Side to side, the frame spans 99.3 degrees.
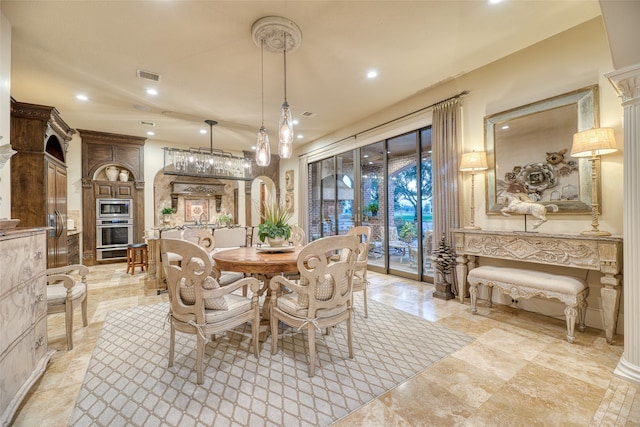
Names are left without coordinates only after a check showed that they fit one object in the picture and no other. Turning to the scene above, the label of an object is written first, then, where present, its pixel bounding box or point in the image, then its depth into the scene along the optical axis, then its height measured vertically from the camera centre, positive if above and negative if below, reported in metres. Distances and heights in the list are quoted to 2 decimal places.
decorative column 1.86 -0.03
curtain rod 3.70 +1.63
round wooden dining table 2.17 -0.38
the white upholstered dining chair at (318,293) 1.92 -0.58
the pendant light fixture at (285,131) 2.73 +0.88
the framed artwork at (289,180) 7.81 +1.03
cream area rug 1.58 -1.14
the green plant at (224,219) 6.29 -0.05
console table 2.33 -0.40
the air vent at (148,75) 3.41 +1.83
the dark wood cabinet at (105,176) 6.07 +1.00
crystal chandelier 5.07 +1.05
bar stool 5.11 -0.72
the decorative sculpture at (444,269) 3.65 -0.75
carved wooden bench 2.41 -0.72
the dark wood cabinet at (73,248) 5.21 -0.58
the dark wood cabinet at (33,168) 3.85 +0.75
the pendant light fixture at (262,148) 3.10 +0.78
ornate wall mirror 2.74 +0.68
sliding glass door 4.46 +0.29
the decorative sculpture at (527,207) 2.83 +0.05
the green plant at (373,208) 5.34 +0.13
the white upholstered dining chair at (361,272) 2.88 -0.64
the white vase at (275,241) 2.84 -0.26
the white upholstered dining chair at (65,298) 2.36 -0.69
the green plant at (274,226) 2.83 -0.10
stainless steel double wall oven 6.18 -0.21
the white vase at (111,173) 6.42 +1.08
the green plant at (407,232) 4.70 -0.32
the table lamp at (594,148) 2.40 +0.56
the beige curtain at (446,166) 3.71 +0.66
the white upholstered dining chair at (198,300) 1.83 -0.59
